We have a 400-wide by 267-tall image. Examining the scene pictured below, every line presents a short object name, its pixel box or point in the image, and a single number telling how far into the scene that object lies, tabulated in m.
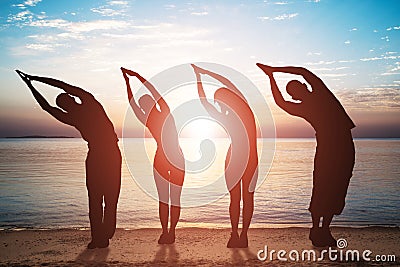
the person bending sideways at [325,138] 11.04
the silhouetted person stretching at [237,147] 11.04
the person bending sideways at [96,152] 10.77
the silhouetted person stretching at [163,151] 11.37
